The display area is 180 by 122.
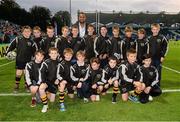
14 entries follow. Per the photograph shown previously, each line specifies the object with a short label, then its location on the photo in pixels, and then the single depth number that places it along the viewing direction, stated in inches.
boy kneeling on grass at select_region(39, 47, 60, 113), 162.8
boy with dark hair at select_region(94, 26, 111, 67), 196.6
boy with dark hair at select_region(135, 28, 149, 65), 190.7
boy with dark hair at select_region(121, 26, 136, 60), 193.6
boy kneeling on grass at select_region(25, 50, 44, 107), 162.7
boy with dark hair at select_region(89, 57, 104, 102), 176.0
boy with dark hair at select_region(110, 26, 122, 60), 194.3
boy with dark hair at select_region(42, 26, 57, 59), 193.7
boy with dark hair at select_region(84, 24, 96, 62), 194.1
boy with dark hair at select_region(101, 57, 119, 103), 175.3
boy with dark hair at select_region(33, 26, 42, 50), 195.1
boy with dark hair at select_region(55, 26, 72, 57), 192.5
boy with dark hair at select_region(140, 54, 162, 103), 170.4
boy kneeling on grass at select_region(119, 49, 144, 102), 171.5
